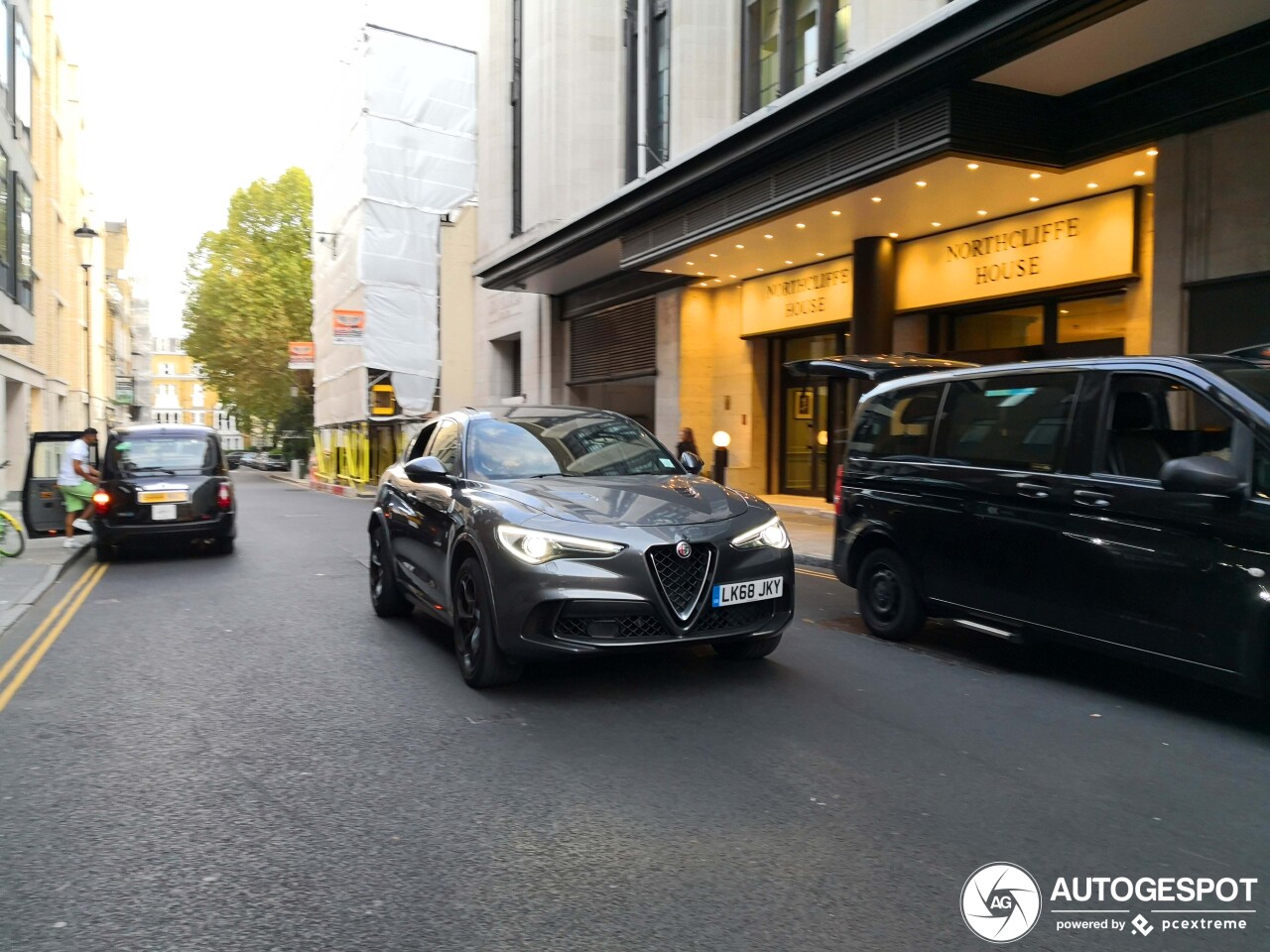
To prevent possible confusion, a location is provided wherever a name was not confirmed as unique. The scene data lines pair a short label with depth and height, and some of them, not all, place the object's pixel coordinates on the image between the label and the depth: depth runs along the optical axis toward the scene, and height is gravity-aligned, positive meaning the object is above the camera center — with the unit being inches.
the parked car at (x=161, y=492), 485.1 -32.5
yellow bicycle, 505.4 -58.4
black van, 195.5 -17.6
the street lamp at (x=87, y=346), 1654.3 +144.2
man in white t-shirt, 542.3 -30.5
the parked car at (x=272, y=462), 2509.8 -88.0
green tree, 2206.0 +302.8
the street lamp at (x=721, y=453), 751.7 -17.0
